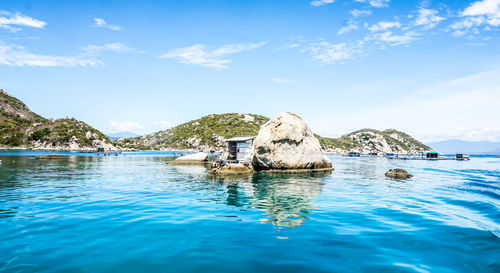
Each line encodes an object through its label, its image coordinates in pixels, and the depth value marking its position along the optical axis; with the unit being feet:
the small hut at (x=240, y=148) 160.97
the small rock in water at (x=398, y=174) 118.45
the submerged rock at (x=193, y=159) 201.07
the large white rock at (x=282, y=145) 136.91
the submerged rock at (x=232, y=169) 130.11
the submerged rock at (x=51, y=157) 211.12
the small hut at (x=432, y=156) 358.23
